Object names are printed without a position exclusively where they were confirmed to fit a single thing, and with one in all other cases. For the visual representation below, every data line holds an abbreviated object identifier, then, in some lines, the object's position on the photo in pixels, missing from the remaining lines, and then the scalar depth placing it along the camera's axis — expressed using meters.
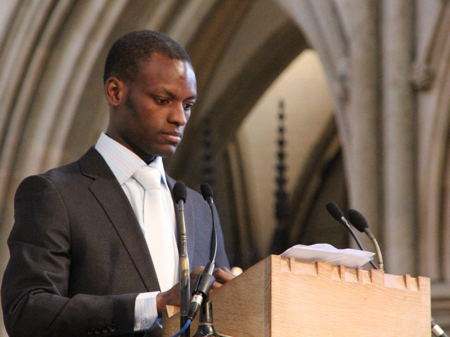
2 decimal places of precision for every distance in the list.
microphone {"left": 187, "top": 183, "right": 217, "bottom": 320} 5.26
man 5.71
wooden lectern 5.30
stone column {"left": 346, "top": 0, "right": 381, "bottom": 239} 14.63
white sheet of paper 5.44
